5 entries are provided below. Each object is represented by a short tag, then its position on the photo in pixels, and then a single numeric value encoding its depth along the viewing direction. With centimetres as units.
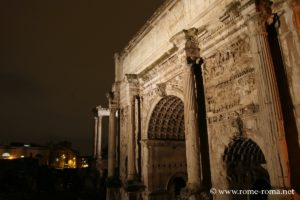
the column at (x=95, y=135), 2709
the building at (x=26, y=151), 5462
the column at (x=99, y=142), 2652
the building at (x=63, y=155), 5828
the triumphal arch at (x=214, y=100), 571
